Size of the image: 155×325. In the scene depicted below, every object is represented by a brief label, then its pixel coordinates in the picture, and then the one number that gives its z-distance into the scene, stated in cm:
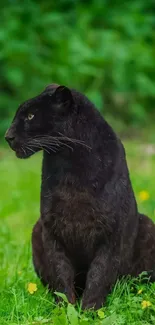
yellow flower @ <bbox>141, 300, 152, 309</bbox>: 827
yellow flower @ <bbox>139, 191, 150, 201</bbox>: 1283
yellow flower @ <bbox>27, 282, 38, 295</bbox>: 889
